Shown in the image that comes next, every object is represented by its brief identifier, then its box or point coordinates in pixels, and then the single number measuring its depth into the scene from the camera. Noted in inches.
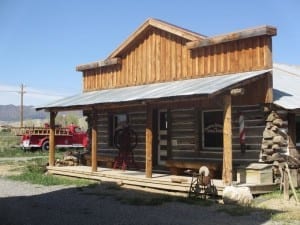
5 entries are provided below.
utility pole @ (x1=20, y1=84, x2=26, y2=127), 1905.1
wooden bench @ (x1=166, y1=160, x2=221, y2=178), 424.7
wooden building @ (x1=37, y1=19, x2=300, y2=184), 410.5
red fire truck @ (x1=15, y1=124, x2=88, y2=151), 991.8
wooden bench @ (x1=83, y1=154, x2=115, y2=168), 564.4
